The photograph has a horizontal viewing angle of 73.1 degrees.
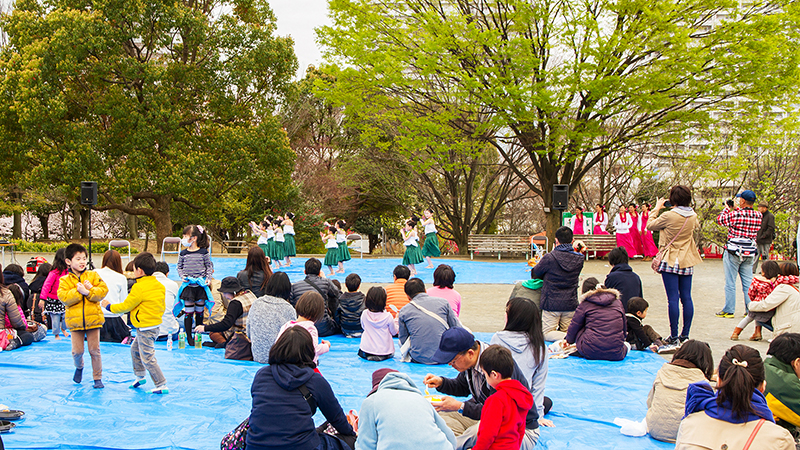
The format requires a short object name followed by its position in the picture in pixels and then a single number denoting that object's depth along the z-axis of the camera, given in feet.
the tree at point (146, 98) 61.26
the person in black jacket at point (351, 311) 23.91
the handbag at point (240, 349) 20.01
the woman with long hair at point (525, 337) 11.70
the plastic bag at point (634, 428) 13.08
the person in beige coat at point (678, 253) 21.30
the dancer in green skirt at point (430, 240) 48.26
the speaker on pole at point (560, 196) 36.45
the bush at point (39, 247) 69.97
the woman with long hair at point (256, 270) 21.89
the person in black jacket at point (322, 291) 22.47
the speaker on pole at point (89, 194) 39.20
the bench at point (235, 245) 75.80
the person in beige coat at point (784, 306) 19.52
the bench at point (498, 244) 62.69
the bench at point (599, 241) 61.05
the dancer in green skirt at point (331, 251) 47.38
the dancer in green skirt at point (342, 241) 47.75
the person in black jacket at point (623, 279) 22.04
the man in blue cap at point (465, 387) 10.43
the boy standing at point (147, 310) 15.43
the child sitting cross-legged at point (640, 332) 20.33
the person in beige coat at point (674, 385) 11.69
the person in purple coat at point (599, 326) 18.65
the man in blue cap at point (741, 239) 24.79
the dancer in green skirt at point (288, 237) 51.67
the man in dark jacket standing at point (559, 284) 20.74
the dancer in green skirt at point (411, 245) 46.24
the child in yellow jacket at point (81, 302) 15.72
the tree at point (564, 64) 43.47
